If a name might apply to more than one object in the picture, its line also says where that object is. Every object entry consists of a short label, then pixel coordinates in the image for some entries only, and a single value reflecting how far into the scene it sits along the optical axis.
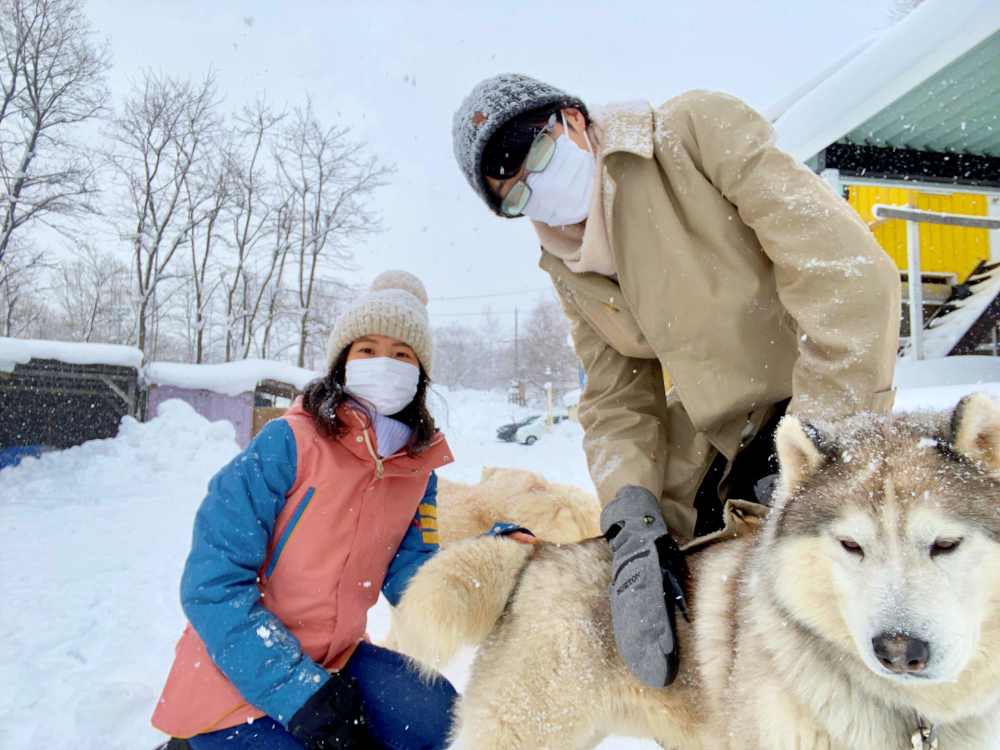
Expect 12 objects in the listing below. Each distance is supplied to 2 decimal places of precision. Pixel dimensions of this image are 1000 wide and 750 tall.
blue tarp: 10.37
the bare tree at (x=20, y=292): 18.38
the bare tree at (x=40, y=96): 16.38
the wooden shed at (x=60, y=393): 11.12
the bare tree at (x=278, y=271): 25.83
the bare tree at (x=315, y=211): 25.36
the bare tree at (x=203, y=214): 24.30
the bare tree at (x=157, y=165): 23.05
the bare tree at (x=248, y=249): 25.50
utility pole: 60.75
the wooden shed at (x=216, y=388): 14.54
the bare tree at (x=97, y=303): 32.82
